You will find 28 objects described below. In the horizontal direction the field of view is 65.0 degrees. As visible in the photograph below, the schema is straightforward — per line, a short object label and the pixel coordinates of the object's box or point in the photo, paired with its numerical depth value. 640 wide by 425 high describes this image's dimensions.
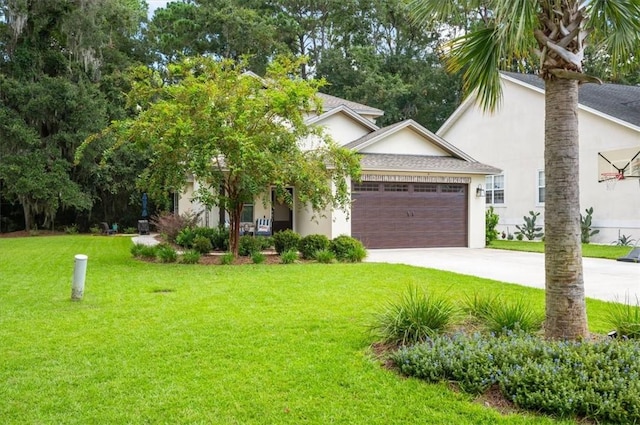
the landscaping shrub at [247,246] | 13.45
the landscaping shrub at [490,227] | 18.30
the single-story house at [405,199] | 16.14
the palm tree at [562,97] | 4.58
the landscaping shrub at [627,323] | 4.94
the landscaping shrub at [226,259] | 12.12
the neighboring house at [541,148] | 17.44
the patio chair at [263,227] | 17.36
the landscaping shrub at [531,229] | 20.39
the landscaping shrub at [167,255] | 12.34
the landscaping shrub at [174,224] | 16.53
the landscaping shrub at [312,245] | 13.10
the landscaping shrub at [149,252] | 12.89
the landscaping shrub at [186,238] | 14.91
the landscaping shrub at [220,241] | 14.80
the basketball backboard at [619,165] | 14.99
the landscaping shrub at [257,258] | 12.28
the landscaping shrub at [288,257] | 12.28
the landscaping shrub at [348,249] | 12.73
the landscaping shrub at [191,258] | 12.09
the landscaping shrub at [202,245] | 13.74
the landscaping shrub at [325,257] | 12.43
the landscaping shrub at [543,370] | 3.62
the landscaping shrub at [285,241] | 13.54
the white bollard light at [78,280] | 7.60
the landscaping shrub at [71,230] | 24.61
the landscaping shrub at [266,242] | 14.40
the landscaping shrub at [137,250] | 13.33
